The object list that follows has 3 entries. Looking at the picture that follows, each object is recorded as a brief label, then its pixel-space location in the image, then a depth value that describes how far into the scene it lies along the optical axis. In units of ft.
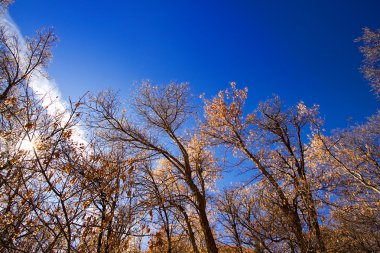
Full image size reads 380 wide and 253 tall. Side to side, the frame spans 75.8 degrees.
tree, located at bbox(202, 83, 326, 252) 36.22
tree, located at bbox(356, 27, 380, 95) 34.32
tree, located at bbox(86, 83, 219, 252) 32.95
